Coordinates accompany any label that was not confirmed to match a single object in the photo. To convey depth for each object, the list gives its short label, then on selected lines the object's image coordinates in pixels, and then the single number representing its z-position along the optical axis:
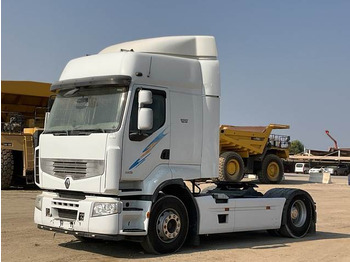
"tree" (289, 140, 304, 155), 119.35
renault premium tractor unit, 7.62
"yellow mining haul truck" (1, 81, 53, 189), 17.57
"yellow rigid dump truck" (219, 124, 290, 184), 25.27
